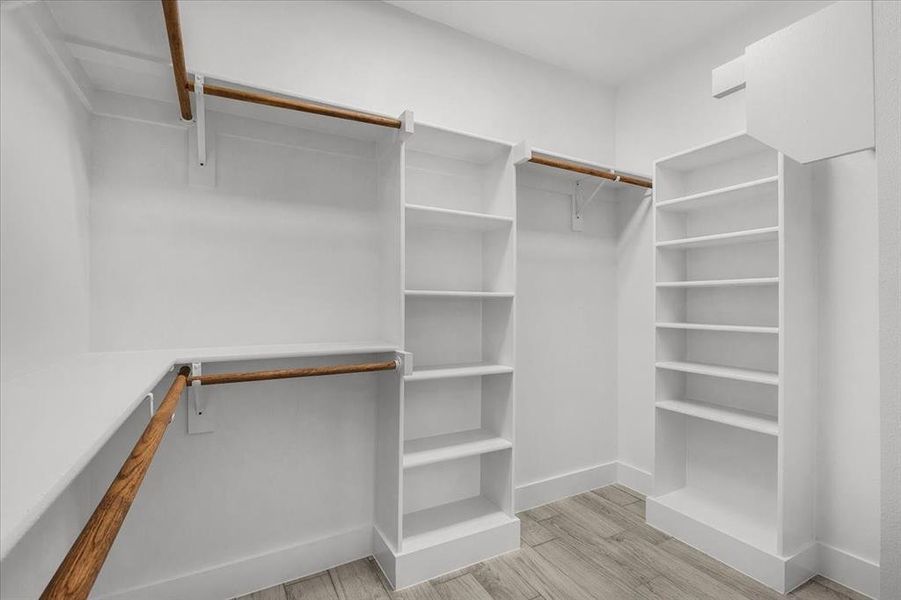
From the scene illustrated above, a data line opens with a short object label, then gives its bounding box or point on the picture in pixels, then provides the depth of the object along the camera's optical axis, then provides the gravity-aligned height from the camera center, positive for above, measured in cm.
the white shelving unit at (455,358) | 190 -26
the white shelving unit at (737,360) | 179 -26
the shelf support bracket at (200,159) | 158 +58
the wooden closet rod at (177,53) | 103 +71
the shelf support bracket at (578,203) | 262 +66
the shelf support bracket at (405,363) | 170 -23
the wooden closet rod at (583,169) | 214 +75
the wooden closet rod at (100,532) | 41 -27
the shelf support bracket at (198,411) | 164 -41
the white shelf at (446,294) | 179 +6
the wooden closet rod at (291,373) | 143 -24
